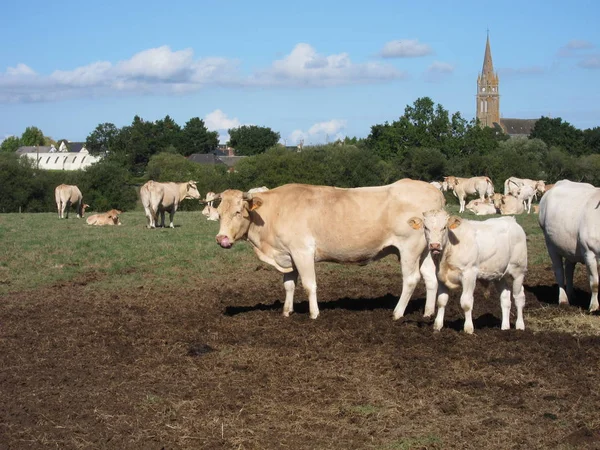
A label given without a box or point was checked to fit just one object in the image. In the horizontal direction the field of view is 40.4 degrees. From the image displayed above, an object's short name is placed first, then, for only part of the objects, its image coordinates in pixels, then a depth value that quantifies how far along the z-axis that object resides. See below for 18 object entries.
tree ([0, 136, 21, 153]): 181.15
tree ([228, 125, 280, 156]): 148.75
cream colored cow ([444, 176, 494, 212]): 40.00
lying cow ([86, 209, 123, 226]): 29.39
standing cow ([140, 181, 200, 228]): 26.89
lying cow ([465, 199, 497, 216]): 34.53
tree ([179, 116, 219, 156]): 141.88
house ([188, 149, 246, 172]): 126.94
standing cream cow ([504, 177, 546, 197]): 35.81
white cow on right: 12.34
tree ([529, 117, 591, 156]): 119.00
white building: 161.88
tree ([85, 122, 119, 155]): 140.50
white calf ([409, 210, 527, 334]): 10.63
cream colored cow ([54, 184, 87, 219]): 34.34
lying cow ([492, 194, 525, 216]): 32.84
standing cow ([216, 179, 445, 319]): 12.00
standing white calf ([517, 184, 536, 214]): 34.86
